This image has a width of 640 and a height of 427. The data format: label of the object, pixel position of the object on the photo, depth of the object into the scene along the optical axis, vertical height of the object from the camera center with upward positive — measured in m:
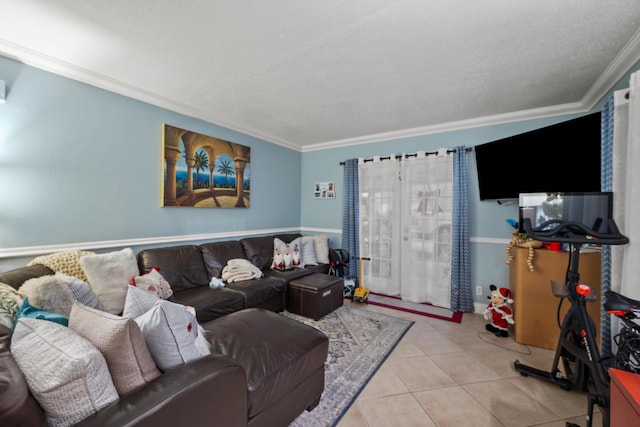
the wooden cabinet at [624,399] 0.93 -0.71
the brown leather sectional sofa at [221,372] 0.83 -0.80
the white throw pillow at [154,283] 2.24 -0.65
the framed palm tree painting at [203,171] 2.96 +0.51
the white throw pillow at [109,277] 2.06 -0.55
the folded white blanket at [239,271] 2.99 -0.71
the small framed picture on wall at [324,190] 4.55 +0.38
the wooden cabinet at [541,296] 2.39 -0.81
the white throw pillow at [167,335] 1.14 -0.57
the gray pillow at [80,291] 1.54 -0.50
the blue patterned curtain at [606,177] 1.76 +0.27
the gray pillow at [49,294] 1.33 -0.45
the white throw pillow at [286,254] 3.61 -0.62
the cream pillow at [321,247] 4.02 -0.56
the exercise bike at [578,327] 1.46 -0.73
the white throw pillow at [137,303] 1.34 -0.49
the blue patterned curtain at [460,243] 3.33 -0.39
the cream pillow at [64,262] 2.02 -0.42
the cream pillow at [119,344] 0.96 -0.50
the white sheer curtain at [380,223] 3.89 -0.18
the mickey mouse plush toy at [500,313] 2.74 -1.08
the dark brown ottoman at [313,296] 2.99 -1.01
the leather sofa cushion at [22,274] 1.64 -0.44
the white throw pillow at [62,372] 0.79 -0.51
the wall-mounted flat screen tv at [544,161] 2.28 +0.53
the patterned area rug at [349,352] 1.70 -1.29
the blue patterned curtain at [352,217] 4.18 -0.08
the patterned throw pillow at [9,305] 1.04 -0.43
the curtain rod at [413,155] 3.39 +0.83
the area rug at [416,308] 3.24 -1.29
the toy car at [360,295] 3.61 -1.16
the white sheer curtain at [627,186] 1.53 +0.18
